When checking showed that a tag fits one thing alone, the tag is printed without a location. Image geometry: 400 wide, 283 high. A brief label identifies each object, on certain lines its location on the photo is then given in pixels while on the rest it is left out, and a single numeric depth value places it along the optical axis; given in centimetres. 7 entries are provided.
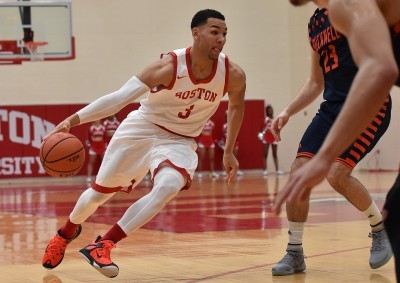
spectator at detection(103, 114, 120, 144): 2309
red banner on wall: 2322
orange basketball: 618
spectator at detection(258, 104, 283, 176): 2450
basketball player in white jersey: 611
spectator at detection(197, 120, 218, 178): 2398
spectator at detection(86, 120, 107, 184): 2297
